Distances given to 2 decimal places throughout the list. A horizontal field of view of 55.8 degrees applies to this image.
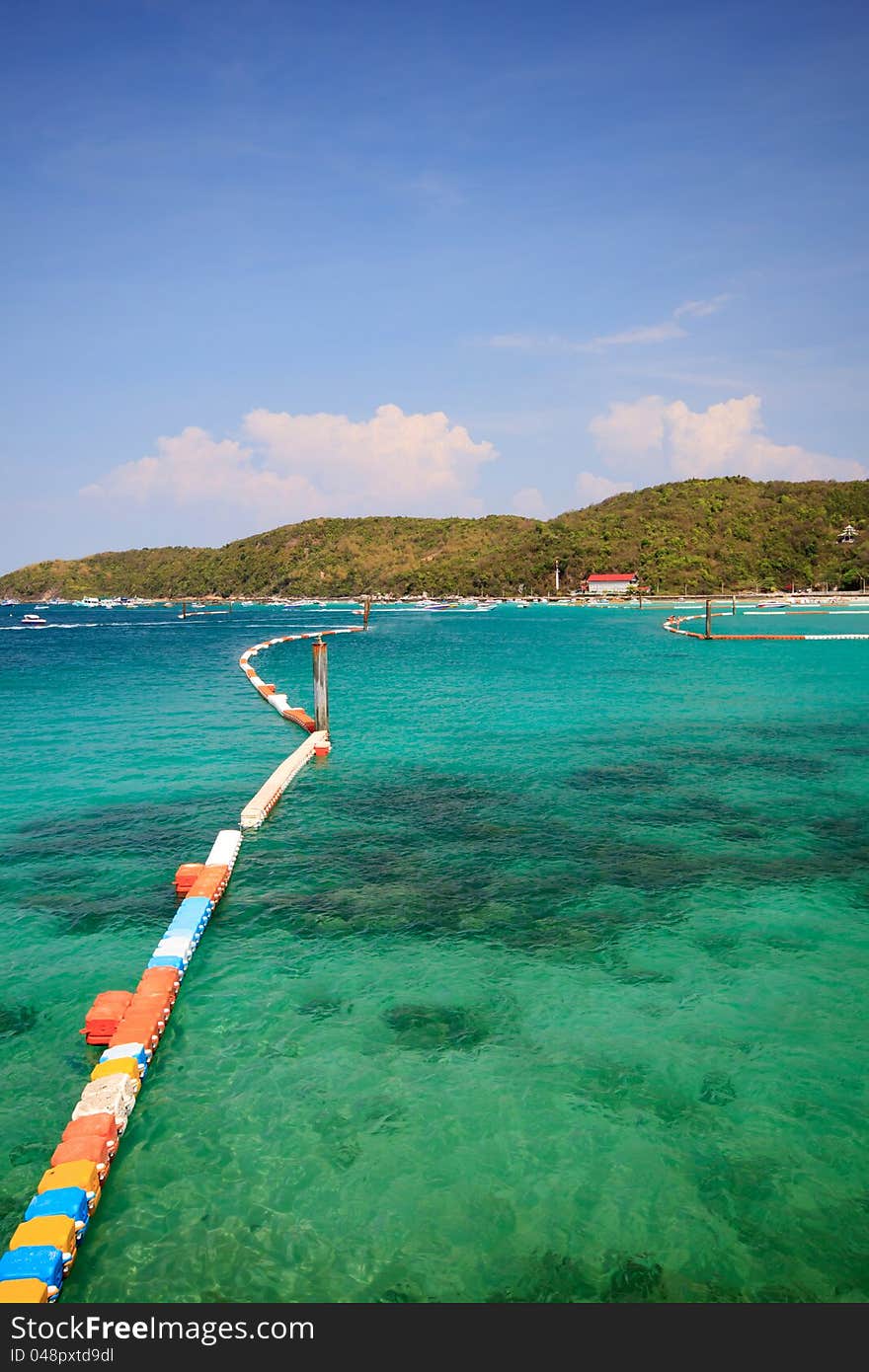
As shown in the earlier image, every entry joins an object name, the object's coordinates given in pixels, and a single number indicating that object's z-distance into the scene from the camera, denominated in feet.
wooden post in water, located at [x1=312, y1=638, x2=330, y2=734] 92.79
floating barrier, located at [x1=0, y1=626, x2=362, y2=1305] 19.86
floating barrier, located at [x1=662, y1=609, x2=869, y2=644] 256.32
